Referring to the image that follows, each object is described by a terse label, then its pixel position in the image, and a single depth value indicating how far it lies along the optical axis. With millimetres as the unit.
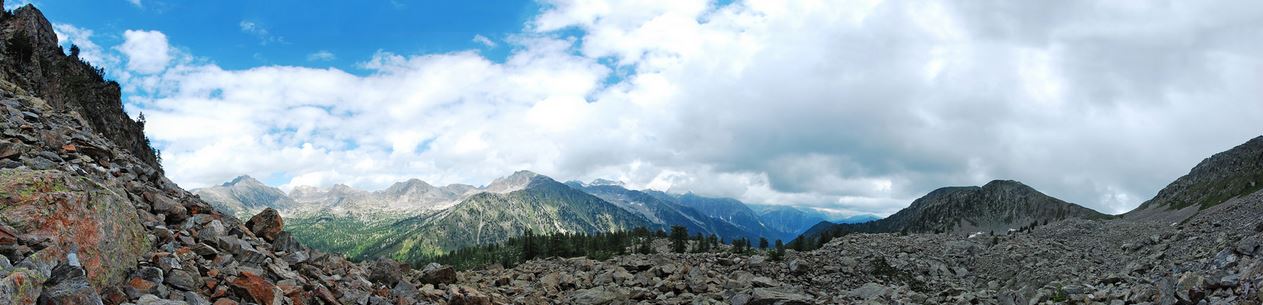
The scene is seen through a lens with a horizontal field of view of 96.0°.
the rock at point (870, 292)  32844
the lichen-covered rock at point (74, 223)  11508
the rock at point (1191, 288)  17188
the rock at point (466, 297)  24328
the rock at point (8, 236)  10672
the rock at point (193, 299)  12500
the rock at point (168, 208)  17641
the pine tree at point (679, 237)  70750
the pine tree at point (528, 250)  75600
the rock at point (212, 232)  16797
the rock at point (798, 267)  40291
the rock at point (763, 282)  34219
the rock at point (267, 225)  21328
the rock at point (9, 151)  16328
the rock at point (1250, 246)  19984
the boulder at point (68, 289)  10062
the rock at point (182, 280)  13039
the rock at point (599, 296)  31609
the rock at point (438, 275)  27359
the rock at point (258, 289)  14188
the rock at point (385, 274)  23827
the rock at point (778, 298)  29219
